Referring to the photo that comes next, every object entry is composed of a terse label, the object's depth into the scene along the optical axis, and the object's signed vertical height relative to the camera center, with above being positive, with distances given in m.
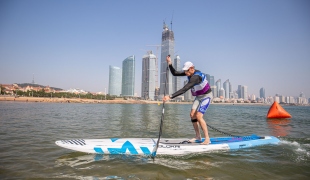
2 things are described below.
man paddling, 6.28 +0.16
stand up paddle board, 5.64 -1.82
